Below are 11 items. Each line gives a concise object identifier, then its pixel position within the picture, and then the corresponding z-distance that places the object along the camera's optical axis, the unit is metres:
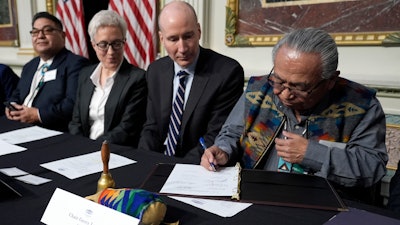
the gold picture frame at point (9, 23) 5.25
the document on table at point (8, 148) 1.69
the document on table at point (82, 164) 1.42
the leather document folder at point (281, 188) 1.10
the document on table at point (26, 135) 1.92
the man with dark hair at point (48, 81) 2.79
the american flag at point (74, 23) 4.53
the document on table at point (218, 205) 1.05
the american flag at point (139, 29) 3.98
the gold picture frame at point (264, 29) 2.63
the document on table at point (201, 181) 1.18
